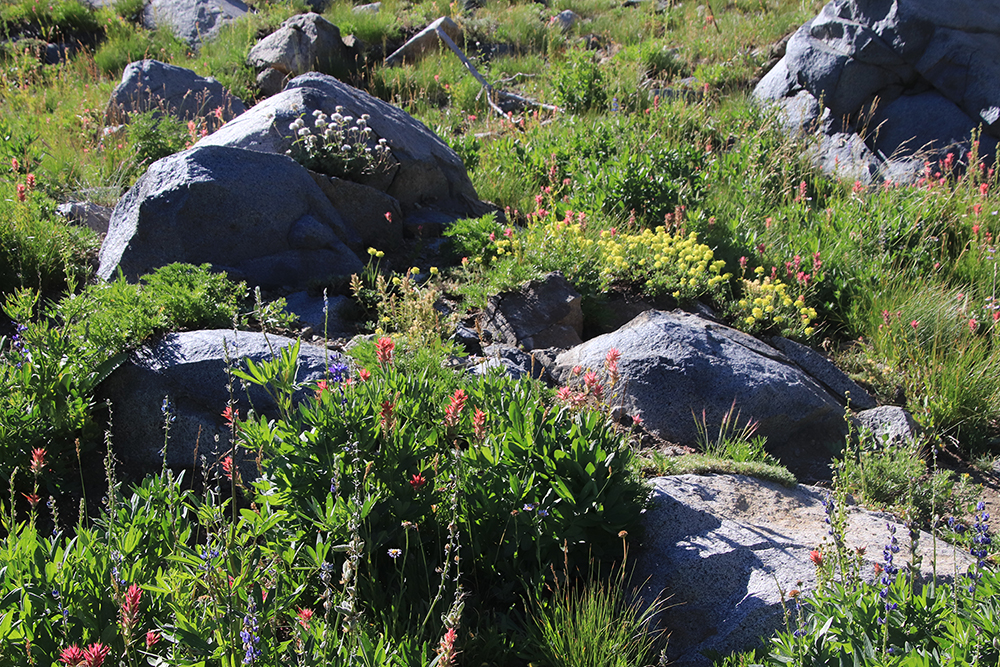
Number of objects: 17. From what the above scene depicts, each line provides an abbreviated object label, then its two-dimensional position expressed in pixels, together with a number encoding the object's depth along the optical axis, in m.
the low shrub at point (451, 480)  2.69
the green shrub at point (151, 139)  7.15
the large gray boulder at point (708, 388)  4.63
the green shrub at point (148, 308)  4.15
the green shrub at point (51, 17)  13.02
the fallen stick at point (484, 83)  10.37
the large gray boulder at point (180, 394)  4.02
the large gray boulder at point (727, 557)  2.90
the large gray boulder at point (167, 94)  8.95
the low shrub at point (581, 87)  10.07
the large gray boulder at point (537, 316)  5.30
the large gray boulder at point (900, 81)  9.08
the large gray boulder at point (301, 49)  11.07
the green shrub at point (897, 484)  4.07
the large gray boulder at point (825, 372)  5.29
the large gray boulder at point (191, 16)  13.32
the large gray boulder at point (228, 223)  5.48
